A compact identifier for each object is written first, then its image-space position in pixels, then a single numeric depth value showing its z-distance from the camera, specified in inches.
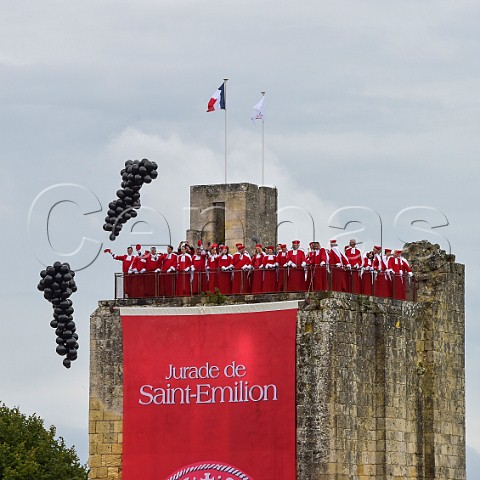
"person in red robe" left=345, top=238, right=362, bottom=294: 3127.5
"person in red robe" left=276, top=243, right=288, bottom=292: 3095.5
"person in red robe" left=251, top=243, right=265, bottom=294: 3110.2
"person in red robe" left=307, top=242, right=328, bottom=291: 3085.6
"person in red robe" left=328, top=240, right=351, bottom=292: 3097.9
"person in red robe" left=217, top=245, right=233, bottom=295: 3129.9
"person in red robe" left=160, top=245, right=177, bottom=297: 3159.5
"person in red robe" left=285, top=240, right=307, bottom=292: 3090.6
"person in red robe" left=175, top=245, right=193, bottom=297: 3152.1
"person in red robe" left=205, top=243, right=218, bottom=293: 3134.8
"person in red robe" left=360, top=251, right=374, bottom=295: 3142.2
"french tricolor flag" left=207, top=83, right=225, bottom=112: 3272.6
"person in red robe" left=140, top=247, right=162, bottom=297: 3169.3
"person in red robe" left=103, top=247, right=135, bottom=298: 3189.0
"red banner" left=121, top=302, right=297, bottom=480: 3056.1
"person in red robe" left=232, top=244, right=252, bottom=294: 3120.1
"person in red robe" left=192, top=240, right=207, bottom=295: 3144.7
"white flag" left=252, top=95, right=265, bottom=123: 3260.3
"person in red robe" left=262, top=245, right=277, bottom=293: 3102.9
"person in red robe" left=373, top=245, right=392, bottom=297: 3164.4
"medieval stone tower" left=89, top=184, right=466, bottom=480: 3038.9
